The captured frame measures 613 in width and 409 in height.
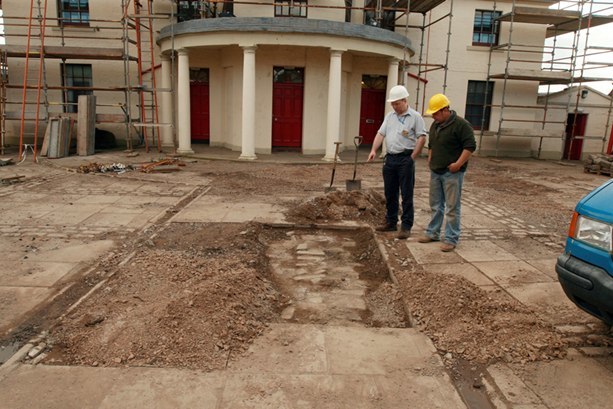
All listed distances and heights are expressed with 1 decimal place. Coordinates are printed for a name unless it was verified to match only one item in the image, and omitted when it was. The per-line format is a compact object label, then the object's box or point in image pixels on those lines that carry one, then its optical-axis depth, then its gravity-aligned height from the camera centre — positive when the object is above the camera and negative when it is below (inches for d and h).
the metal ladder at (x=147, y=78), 624.7 +28.4
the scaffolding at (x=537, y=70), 661.3 +63.9
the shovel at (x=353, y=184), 338.0 -55.3
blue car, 123.8 -38.8
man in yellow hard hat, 219.7 -24.3
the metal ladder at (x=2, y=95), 579.5 -2.2
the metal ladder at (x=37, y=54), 555.9 +49.5
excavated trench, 170.4 -74.3
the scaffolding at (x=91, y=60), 596.7 +41.1
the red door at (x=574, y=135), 756.0 -35.1
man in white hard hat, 241.8 -20.5
